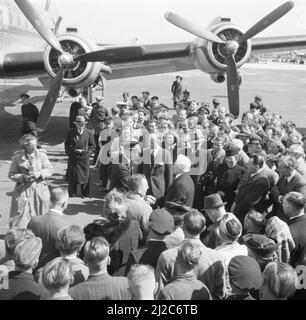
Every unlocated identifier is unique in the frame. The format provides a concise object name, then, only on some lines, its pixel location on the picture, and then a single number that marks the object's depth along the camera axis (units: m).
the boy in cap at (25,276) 3.54
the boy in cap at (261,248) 4.19
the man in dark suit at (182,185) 6.61
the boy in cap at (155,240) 4.45
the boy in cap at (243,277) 3.85
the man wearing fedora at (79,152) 9.09
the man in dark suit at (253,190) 6.35
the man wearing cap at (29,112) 12.47
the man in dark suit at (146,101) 15.06
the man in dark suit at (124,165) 7.69
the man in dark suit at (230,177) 6.99
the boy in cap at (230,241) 4.34
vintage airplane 12.23
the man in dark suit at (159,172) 7.64
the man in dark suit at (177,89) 19.92
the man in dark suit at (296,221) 4.78
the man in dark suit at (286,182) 6.24
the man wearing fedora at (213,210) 5.23
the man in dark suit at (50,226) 4.86
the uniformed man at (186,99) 14.90
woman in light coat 6.68
